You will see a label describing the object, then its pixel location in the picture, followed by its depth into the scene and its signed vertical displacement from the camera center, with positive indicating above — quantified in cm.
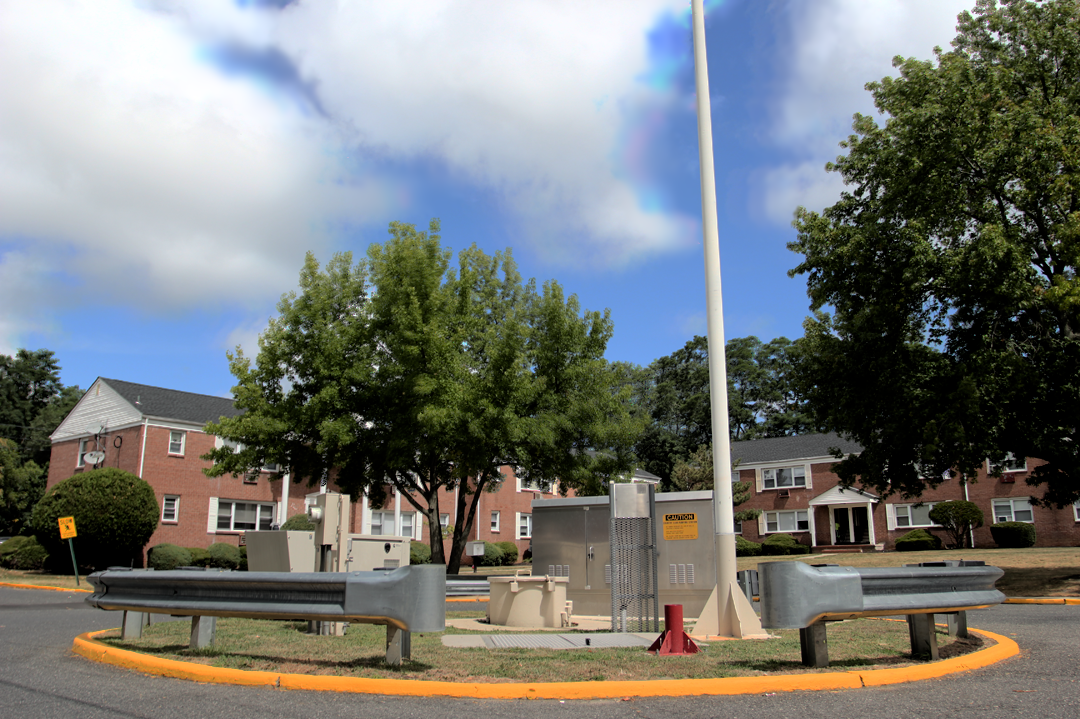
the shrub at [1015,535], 3744 -52
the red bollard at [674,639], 805 -122
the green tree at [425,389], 2222 +398
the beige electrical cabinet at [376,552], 1175 -48
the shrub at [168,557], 2944 -137
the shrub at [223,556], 3148 -142
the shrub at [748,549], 4250 -142
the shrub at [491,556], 4006 -174
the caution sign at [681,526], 1318 -5
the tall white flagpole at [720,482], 987 +52
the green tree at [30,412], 5384 +960
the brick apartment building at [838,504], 3997 +115
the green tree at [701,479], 4416 +249
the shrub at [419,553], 3319 -137
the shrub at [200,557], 3076 -143
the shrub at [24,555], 2747 -121
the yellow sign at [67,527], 2200 -18
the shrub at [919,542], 3850 -90
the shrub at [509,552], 4197 -161
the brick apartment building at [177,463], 3425 +265
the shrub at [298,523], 3268 -7
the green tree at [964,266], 1802 +634
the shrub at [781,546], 4228 -124
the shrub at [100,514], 2688 +23
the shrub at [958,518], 3856 +30
